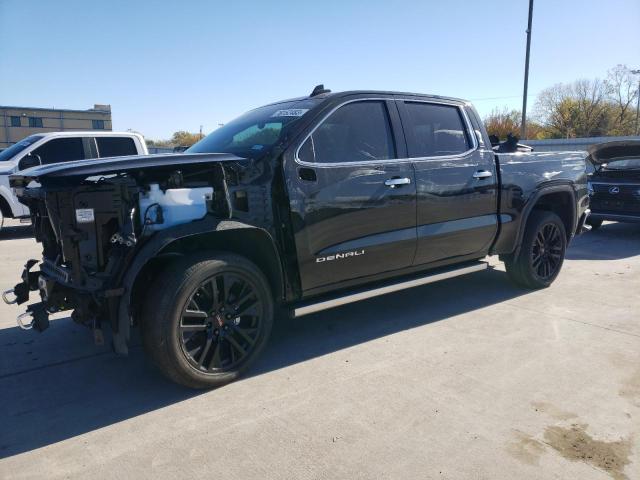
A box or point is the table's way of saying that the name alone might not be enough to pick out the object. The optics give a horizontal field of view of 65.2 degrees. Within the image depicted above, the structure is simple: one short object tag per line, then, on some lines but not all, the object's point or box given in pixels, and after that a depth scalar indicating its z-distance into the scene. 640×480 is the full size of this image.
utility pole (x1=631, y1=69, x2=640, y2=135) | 52.54
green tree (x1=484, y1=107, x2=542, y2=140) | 49.88
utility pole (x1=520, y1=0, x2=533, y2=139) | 20.94
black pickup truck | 3.11
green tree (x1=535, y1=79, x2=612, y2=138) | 51.38
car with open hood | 9.22
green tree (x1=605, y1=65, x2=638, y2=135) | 52.44
